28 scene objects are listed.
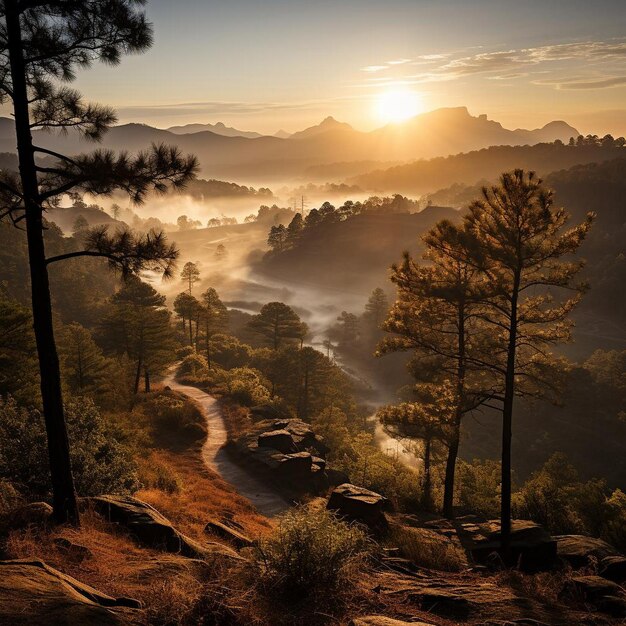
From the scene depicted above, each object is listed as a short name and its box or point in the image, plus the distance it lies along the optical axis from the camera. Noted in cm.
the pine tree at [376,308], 9569
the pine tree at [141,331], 3416
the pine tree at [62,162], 736
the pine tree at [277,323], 5059
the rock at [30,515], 765
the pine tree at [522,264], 1263
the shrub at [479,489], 2092
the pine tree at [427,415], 1472
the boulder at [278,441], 2256
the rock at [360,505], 1282
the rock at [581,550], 1086
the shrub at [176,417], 2572
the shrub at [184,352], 5306
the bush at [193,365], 4569
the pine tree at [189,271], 7360
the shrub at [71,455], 1038
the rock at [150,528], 812
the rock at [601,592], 715
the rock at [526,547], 1098
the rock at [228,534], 987
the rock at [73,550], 683
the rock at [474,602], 648
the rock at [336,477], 2092
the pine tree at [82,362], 2633
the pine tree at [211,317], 4803
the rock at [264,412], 2922
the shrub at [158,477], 1507
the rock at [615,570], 957
